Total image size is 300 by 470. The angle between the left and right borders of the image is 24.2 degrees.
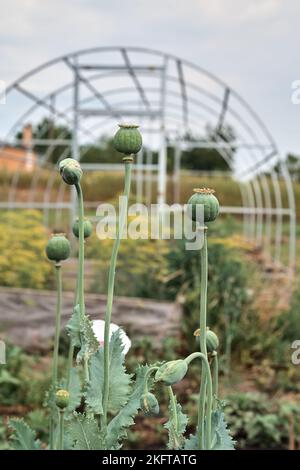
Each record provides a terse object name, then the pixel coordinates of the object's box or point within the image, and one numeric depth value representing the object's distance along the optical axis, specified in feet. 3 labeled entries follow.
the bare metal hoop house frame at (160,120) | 21.13
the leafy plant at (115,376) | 2.08
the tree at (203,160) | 78.18
